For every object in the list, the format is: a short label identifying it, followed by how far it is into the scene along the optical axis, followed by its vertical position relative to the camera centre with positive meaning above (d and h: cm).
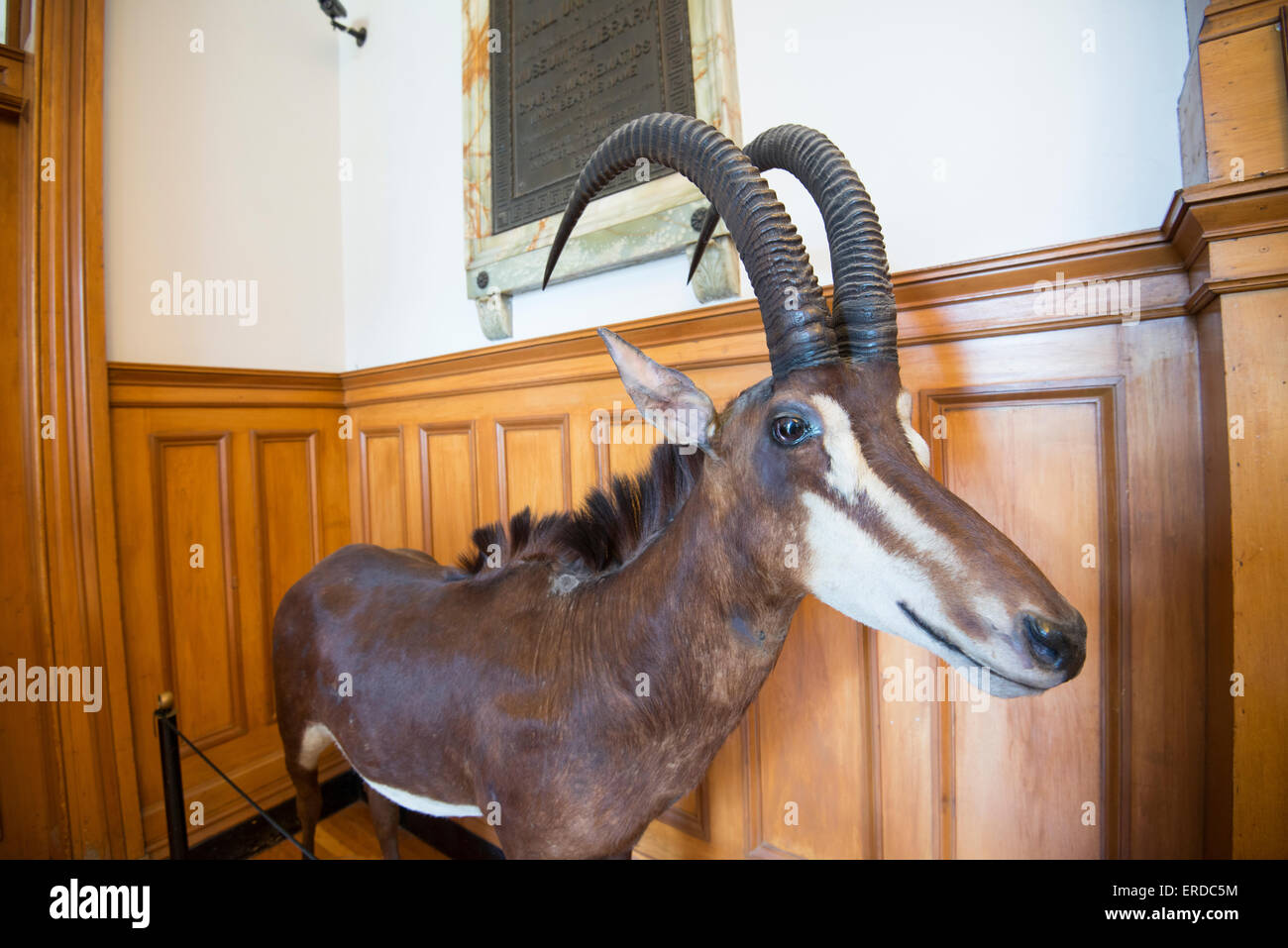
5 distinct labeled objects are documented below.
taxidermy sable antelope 76 -21
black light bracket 264 +236
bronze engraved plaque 177 +143
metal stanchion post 135 -75
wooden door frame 186 +35
